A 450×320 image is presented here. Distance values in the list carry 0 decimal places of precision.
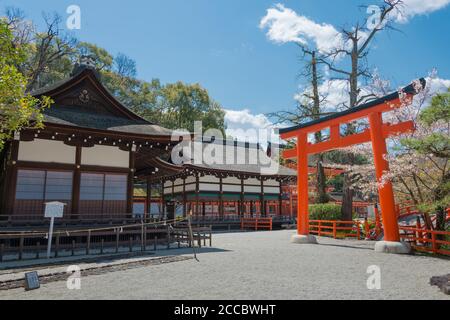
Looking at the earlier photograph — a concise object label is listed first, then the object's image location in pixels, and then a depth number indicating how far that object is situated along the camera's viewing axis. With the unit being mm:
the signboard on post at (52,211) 10174
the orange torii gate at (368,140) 10734
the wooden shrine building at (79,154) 12109
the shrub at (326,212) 18875
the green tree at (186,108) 45844
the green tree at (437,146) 8742
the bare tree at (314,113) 21298
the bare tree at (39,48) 32938
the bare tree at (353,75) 18611
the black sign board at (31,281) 6207
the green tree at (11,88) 7730
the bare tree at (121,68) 51294
